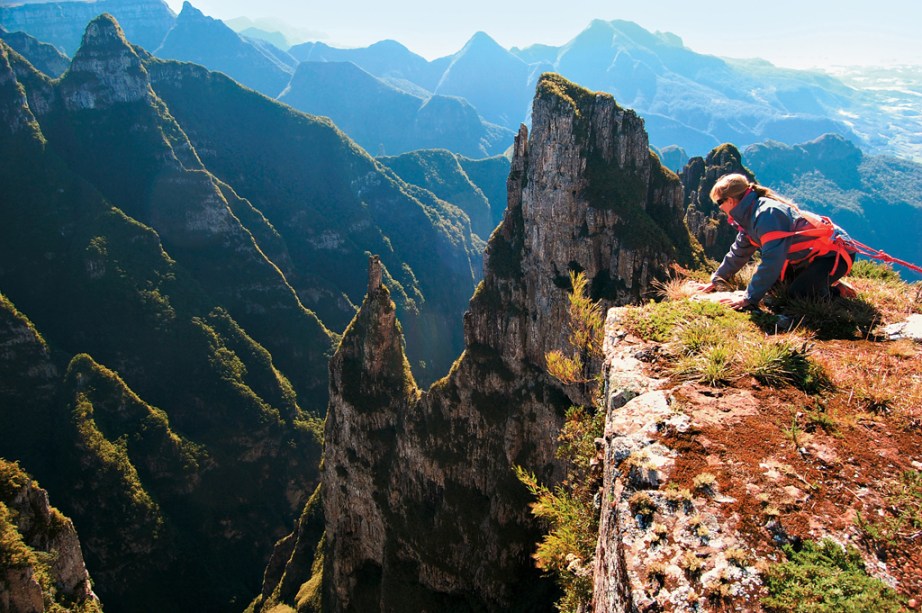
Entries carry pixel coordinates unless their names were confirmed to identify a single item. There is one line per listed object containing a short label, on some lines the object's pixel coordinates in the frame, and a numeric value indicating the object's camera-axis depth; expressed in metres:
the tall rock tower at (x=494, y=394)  38.19
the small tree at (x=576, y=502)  6.37
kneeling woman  7.43
